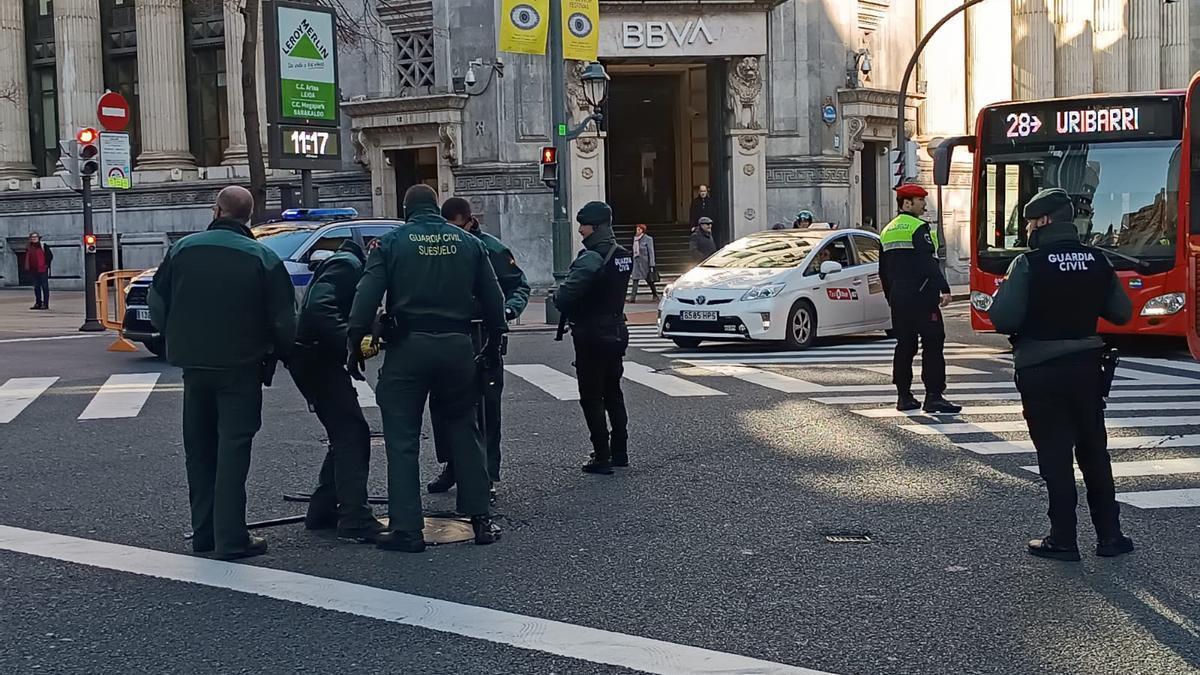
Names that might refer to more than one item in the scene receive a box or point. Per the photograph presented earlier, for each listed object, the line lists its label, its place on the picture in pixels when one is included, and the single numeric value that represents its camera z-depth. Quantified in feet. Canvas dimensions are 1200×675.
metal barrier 64.80
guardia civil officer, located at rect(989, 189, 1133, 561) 22.98
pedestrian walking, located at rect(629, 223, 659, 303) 97.66
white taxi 60.70
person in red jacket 99.55
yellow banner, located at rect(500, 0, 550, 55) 79.71
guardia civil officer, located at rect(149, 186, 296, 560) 23.90
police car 59.41
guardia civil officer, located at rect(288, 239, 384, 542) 24.99
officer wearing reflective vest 39.78
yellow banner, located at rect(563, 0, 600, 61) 82.28
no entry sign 80.02
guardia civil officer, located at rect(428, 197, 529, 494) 28.43
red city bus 53.78
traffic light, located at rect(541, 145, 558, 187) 82.74
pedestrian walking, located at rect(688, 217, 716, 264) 95.30
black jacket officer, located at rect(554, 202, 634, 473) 31.94
